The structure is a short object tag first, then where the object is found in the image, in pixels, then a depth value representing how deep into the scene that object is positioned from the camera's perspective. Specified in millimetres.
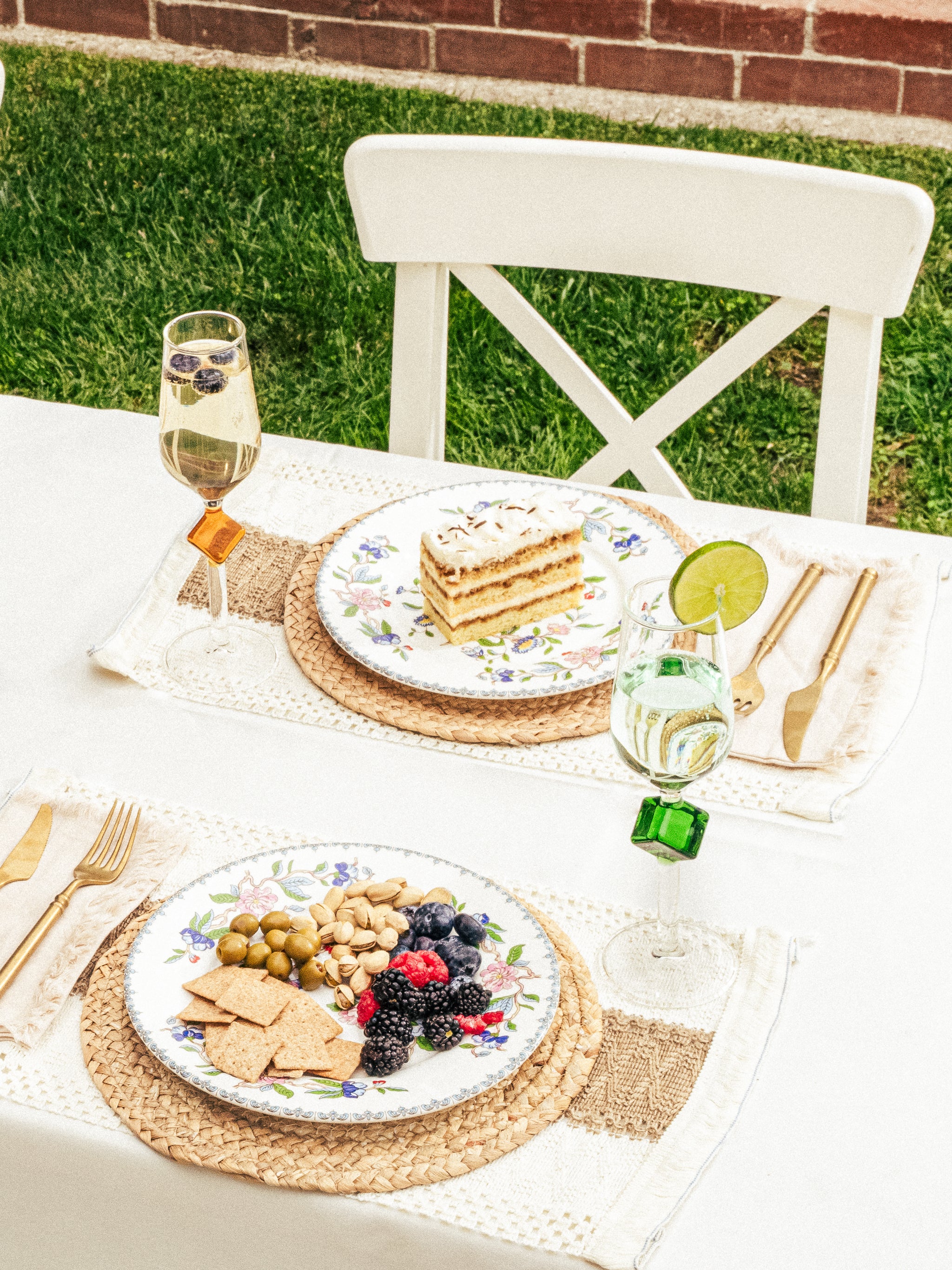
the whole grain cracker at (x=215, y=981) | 1573
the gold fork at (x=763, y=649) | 1790
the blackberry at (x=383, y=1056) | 1541
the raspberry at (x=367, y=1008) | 1569
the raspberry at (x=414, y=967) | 1576
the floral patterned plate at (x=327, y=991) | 1530
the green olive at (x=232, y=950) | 1591
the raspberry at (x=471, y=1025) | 1564
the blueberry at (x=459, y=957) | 1587
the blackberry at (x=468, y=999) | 1567
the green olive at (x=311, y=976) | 1585
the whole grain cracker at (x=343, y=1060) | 1543
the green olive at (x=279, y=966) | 1585
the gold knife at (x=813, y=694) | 1770
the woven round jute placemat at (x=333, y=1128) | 1515
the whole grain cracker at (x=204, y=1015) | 1562
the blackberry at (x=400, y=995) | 1562
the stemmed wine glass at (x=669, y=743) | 1585
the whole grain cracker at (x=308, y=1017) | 1559
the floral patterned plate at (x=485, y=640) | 1813
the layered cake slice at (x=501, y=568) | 1820
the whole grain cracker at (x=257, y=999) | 1561
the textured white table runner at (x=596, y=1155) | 1497
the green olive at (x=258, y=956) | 1588
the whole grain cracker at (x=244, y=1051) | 1539
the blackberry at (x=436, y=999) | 1564
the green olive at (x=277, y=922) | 1601
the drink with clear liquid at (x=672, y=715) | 1587
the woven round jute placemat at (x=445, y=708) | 1776
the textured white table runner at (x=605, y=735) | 1744
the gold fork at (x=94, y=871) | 1617
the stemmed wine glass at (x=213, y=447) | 1779
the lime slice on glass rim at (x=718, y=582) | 1678
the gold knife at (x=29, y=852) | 1668
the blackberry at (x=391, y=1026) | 1552
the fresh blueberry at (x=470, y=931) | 1607
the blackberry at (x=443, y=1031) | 1555
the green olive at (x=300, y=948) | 1590
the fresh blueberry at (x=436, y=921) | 1606
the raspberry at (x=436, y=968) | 1579
